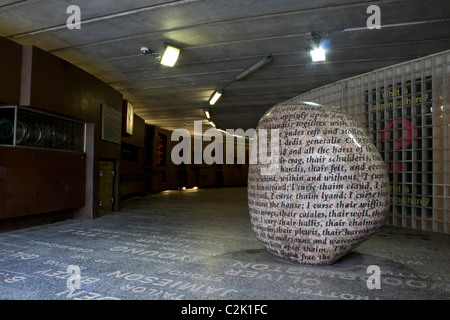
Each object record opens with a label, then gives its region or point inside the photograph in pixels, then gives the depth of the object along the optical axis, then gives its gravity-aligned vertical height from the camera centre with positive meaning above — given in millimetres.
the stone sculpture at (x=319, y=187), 2805 -130
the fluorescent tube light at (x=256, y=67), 5750 +2087
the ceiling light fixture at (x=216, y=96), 7870 +1956
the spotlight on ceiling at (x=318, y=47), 4742 +2000
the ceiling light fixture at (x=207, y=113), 9955 +1923
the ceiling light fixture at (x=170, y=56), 5220 +1957
